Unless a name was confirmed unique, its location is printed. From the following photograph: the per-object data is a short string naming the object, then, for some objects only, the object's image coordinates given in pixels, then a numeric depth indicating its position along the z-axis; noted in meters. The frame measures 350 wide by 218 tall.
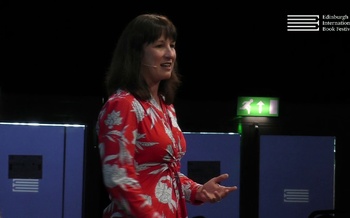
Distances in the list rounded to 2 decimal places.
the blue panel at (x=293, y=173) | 14.15
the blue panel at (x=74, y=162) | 13.45
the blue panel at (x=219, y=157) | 13.95
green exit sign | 13.72
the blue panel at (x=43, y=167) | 13.40
